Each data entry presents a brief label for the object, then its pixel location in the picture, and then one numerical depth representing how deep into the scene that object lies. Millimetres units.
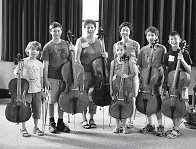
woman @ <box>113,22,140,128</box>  4109
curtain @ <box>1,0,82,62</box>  5863
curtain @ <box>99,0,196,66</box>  5883
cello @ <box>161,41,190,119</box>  3494
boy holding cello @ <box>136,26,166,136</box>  3625
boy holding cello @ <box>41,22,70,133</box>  3801
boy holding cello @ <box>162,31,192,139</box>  3518
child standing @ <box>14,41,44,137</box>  3670
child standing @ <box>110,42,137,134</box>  3740
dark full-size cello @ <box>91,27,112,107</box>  3773
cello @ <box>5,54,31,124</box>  3375
